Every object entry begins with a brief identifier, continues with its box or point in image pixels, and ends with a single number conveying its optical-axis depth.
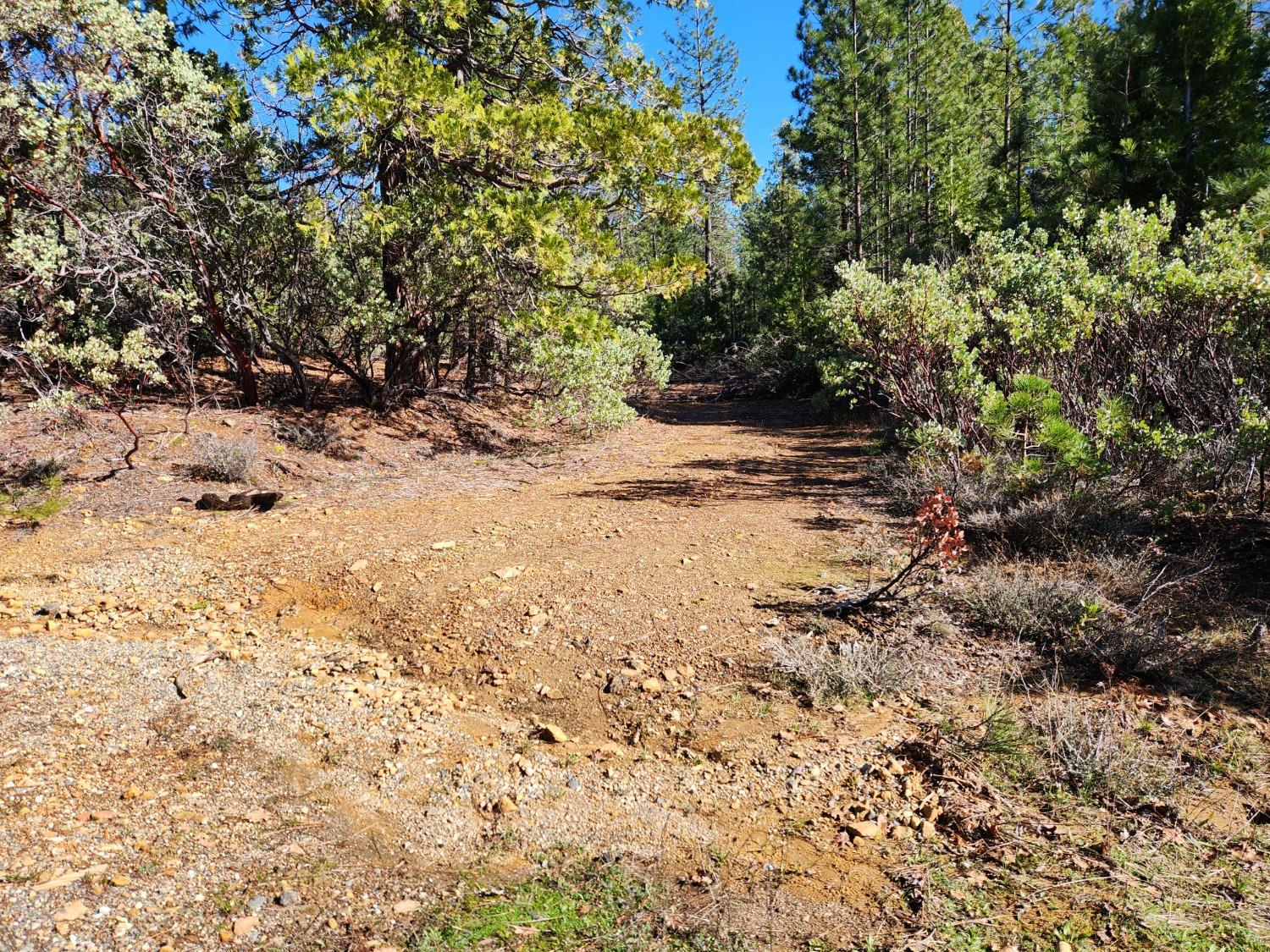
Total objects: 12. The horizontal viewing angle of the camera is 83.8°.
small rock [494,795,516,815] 2.59
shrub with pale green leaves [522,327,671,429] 8.45
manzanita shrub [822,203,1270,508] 4.77
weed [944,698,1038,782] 2.76
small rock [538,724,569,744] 3.04
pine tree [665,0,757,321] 24.35
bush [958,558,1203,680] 3.48
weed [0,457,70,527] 5.92
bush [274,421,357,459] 8.22
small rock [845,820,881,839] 2.46
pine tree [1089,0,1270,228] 9.80
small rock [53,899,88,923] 1.91
